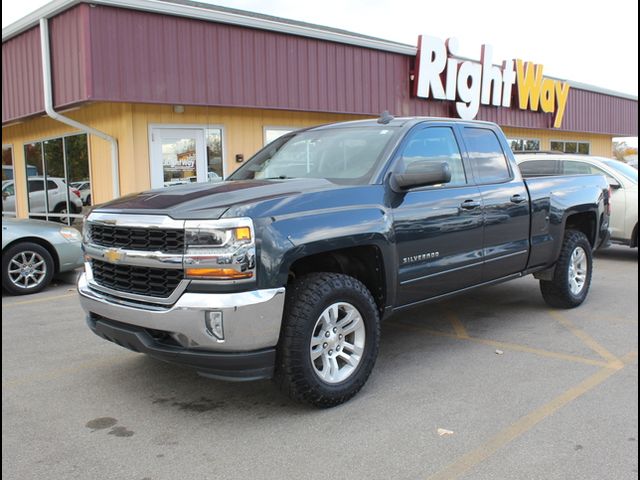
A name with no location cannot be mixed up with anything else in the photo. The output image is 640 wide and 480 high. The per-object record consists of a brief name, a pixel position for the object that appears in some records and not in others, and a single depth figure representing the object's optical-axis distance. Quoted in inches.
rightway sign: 546.9
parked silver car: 308.2
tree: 2121.3
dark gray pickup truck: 137.8
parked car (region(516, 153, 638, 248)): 394.3
